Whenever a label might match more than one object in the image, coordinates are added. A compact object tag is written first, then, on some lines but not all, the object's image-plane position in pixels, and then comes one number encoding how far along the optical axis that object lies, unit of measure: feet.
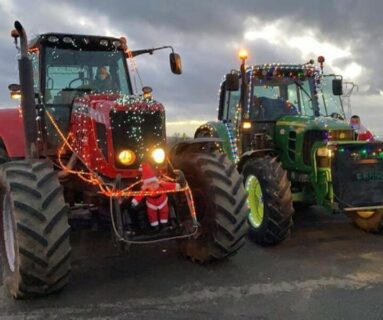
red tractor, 16.25
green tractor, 23.22
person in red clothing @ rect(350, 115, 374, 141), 28.55
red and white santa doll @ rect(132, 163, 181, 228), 17.83
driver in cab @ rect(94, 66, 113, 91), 21.72
